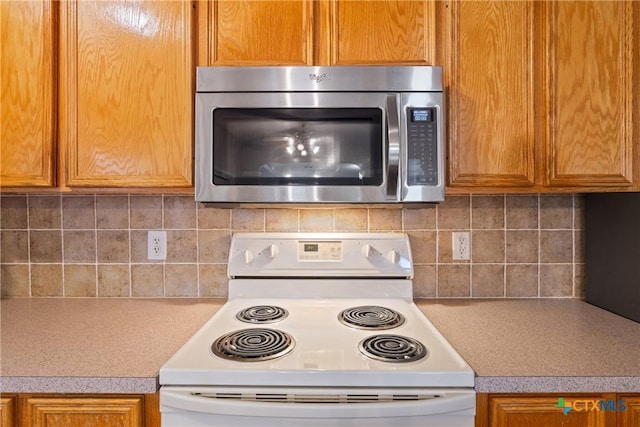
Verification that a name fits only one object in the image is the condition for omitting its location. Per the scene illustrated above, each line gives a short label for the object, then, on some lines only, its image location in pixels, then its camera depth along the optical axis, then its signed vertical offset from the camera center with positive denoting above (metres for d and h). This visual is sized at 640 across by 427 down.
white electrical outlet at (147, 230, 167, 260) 1.57 -0.13
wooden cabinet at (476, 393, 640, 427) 0.91 -0.50
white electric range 0.87 -0.39
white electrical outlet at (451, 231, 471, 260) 1.56 -0.14
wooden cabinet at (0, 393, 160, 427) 0.91 -0.50
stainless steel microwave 1.17 +0.27
